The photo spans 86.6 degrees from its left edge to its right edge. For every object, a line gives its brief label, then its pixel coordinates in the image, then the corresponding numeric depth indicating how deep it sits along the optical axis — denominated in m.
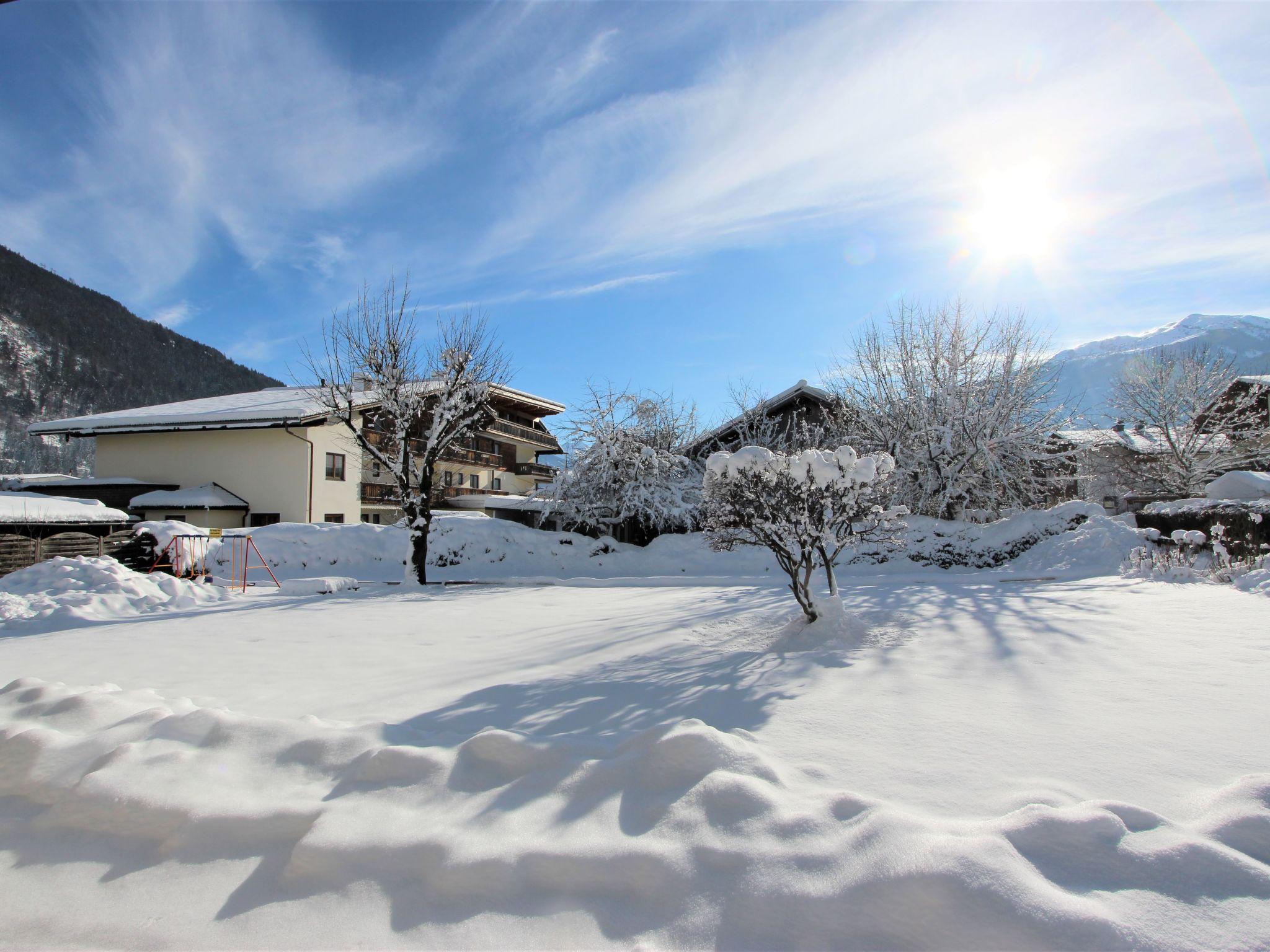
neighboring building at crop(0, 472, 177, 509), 27.27
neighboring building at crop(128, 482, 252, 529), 26.36
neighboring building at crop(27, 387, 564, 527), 26.95
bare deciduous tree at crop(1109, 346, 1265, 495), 29.14
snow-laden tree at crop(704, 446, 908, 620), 7.50
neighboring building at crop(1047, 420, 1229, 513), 31.03
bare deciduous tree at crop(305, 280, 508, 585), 17.09
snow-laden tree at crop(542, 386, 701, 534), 23.64
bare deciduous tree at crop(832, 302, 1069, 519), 20.80
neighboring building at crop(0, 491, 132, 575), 14.95
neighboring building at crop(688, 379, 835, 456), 26.75
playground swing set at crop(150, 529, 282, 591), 16.16
